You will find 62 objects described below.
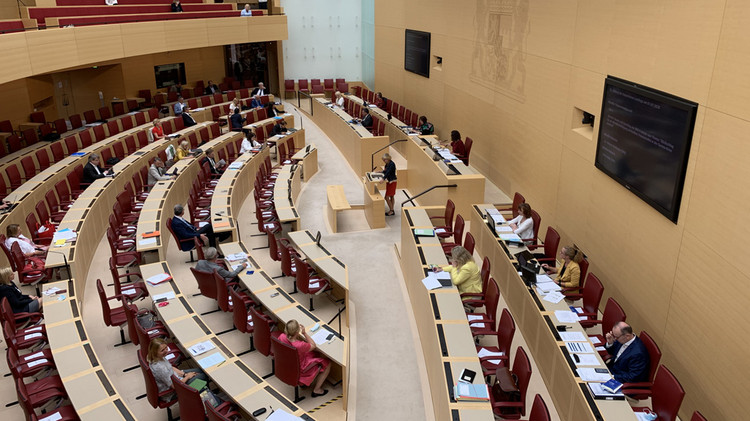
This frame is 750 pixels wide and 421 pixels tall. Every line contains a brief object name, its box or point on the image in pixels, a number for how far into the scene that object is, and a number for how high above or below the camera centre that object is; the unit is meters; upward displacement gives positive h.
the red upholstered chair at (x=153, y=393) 5.75 -3.57
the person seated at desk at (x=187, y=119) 16.70 -2.49
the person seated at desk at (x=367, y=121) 16.61 -2.51
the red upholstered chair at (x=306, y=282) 8.01 -3.49
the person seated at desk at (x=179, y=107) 17.09 -2.19
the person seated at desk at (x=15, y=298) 7.05 -3.22
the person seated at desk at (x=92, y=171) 11.52 -2.73
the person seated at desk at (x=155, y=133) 14.82 -2.58
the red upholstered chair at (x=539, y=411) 4.59 -2.98
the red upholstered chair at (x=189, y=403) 5.27 -3.36
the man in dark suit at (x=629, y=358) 5.54 -3.07
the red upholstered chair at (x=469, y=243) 8.26 -2.95
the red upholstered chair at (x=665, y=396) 4.91 -3.09
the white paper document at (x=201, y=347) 6.18 -3.34
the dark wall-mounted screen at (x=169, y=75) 20.88 -1.56
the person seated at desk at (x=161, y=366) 5.79 -3.29
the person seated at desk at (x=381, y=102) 19.44 -2.31
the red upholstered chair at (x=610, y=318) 6.23 -3.06
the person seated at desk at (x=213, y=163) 13.13 -2.96
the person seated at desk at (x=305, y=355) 6.23 -3.47
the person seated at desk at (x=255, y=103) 19.69 -2.37
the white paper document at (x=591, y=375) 5.29 -3.09
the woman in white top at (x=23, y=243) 8.29 -3.04
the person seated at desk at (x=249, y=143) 14.62 -2.81
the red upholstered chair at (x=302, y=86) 24.45 -2.25
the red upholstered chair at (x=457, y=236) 8.88 -3.08
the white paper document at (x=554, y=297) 6.69 -3.01
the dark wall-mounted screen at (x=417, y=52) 16.73 -0.60
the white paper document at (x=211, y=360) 5.95 -3.35
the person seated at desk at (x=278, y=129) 16.48 -2.73
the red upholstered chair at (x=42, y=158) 12.38 -2.67
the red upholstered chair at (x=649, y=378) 5.39 -3.22
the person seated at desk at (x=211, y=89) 21.38 -2.07
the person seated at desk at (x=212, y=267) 7.91 -3.15
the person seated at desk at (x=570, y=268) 7.25 -2.90
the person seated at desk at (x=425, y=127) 14.87 -2.42
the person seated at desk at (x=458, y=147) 12.95 -2.52
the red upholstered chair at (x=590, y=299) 6.70 -3.09
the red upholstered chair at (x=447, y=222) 9.44 -3.16
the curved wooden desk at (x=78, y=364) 5.28 -3.33
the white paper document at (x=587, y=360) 5.53 -3.08
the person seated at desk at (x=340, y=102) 19.68 -2.33
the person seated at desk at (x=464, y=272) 7.14 -2.91
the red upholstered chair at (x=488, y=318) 6.57 -3.28
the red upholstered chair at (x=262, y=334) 6.63 -3.43
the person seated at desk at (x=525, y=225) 8.55 -2.82
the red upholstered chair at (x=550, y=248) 8.13 -3.04
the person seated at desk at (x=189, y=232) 9.40 -3.25
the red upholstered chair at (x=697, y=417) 4.58 -2.99
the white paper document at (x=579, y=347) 5.72 -3.07
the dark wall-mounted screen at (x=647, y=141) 6.18 -1.24
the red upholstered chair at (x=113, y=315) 6.97 -3.53
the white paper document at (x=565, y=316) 6.26 -3.04
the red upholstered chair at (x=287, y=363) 6.04 -3.45
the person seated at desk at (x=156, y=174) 11.94 -2.90
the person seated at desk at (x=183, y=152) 13.50 -2.77
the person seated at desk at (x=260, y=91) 20.59 -2.08
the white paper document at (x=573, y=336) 5.91 -3.06
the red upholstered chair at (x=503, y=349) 5.98 -3.28
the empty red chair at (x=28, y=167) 12.00 -2.78
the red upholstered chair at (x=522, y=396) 5.30 -3.31
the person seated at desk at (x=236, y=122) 16.55 -2.53
